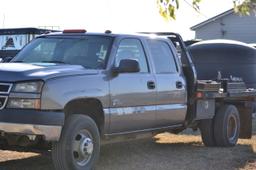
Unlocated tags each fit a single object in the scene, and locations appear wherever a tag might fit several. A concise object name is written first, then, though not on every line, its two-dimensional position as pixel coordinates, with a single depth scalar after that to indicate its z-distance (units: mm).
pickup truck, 7043
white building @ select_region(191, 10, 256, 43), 40469
